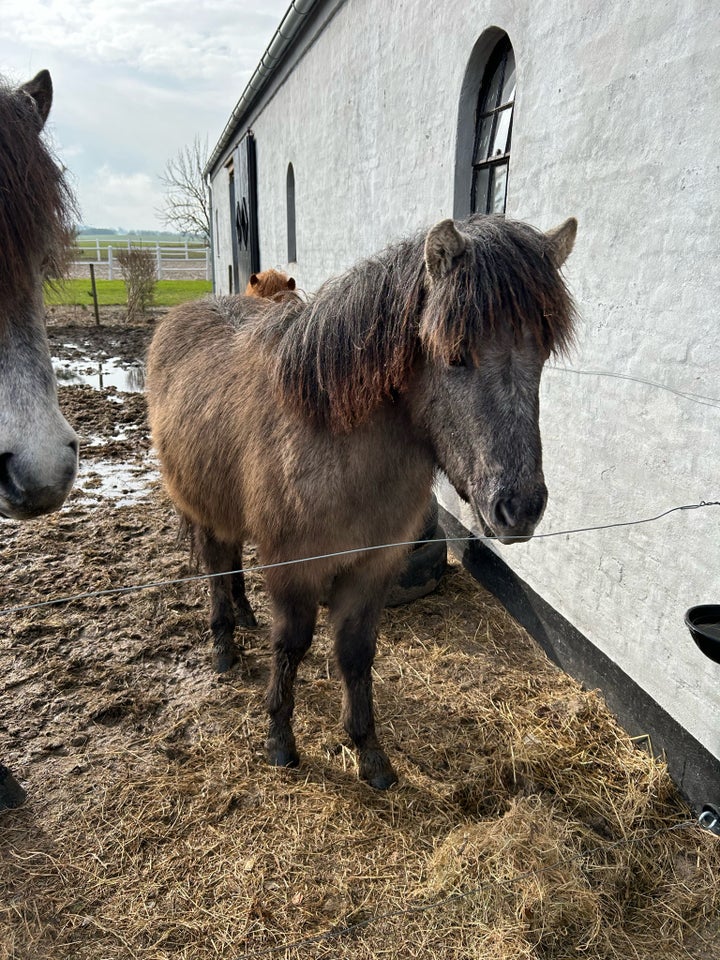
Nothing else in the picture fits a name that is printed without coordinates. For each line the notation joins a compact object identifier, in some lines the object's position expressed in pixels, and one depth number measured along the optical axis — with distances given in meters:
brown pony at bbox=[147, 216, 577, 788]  1.69
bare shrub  16.16
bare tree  31.19
